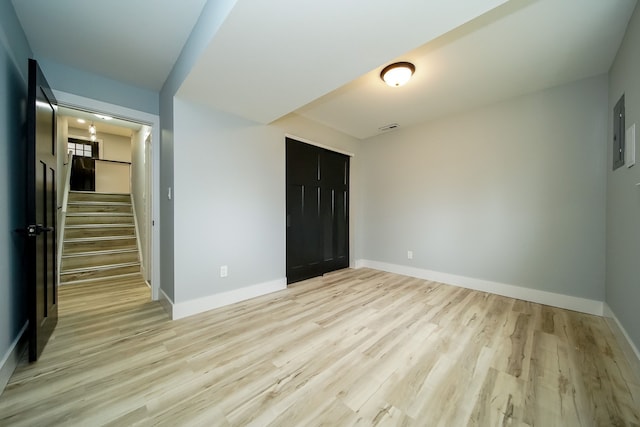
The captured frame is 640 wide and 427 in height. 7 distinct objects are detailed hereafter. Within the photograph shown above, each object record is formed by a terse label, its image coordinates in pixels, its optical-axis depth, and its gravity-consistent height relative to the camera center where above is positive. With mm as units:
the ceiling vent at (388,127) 3754 +1449
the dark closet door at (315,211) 3441 +51
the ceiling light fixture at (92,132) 6564 +2362
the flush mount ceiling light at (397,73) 2150 +1344
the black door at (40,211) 1564 +10
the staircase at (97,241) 3646 -503
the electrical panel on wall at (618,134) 1908 +694
